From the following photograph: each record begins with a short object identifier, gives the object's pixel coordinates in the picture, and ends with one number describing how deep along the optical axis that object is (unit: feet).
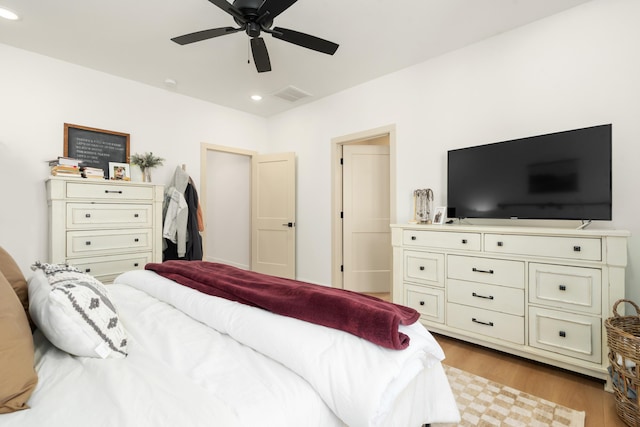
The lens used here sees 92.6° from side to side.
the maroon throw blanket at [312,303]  3.27
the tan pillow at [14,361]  2.21
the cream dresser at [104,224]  9.11
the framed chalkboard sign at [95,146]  10.58
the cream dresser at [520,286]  6.29
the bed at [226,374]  2.31
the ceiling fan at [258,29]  6.40
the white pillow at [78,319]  3.01
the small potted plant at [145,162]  11.76
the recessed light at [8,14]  7.82
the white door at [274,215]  14.76
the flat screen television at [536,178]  6.82
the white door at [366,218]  13.62
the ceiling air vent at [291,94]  12.63
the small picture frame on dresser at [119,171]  11.11
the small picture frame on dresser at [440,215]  9.49
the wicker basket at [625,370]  5.09
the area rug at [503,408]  5.21
